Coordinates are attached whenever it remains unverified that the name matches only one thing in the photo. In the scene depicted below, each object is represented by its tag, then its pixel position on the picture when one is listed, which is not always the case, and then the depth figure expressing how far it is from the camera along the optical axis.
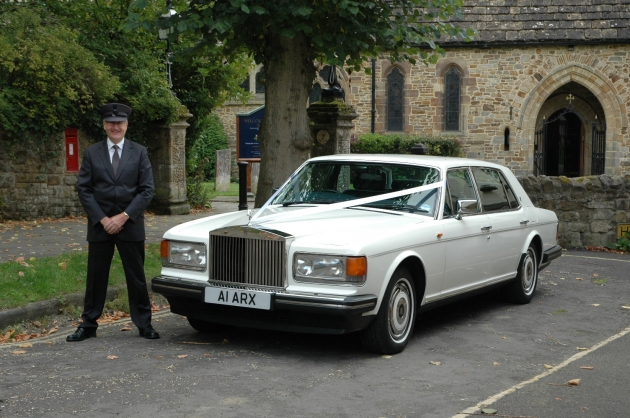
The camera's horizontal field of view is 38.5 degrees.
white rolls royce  6.88
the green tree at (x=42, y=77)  15.86
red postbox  17.50
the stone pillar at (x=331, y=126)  17.20
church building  30.20
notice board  22.59
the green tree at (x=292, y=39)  11.30
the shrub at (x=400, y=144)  30.94
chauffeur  7.64
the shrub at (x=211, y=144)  34.53
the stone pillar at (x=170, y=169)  18.62
